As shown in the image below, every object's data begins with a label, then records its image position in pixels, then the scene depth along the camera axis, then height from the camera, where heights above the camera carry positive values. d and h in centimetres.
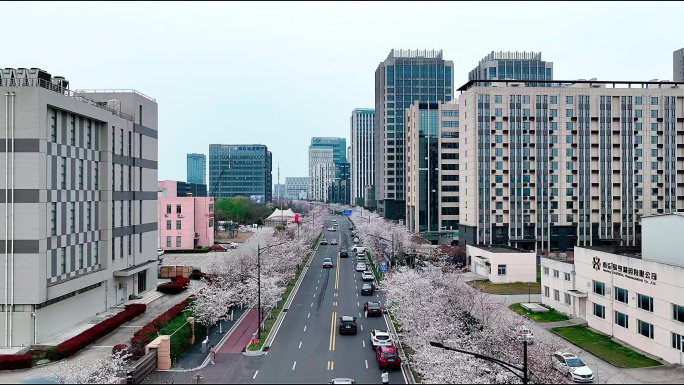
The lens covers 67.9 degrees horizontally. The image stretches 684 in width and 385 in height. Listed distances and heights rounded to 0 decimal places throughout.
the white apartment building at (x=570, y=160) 8312 +591
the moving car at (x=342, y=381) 2535 -931
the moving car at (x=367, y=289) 5378 -999
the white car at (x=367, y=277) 6031 -976
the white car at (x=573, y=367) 2795 -963
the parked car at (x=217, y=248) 8856 -921
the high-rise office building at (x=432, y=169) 10206 +565
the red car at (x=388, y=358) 2983 -963
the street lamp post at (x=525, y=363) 1792 -602
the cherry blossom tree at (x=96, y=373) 2286 -836
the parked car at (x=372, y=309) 4416 -990
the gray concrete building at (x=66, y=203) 3328 -60
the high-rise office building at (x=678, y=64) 17312 +4639
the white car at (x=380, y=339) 3344 -964
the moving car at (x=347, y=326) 3784 -973
